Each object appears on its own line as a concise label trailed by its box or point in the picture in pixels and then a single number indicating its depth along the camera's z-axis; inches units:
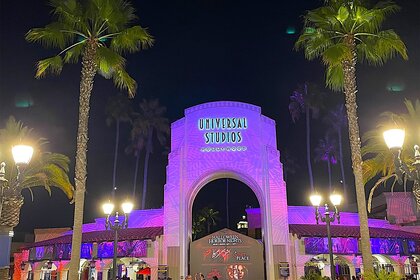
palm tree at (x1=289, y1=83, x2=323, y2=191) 2026.5
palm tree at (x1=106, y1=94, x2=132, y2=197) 2103.8
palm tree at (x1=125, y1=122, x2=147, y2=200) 2149.4
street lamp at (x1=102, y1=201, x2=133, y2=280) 686.9
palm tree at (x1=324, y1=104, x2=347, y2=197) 2139.5
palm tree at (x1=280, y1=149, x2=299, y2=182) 2608.3
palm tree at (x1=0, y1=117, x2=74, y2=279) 706.8
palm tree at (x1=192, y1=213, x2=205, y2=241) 2432.5
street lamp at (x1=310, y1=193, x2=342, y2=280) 636.7
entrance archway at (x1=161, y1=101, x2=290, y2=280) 1094.1
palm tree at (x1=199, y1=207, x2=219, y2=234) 2524.6
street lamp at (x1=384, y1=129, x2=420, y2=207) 405.9
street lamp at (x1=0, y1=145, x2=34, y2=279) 426.3
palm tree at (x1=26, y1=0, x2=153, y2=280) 605.9
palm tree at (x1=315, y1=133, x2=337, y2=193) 2213.3
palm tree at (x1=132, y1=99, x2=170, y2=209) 2166.0
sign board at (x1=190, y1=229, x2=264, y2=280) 1077.8
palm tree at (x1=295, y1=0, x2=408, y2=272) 598.5
